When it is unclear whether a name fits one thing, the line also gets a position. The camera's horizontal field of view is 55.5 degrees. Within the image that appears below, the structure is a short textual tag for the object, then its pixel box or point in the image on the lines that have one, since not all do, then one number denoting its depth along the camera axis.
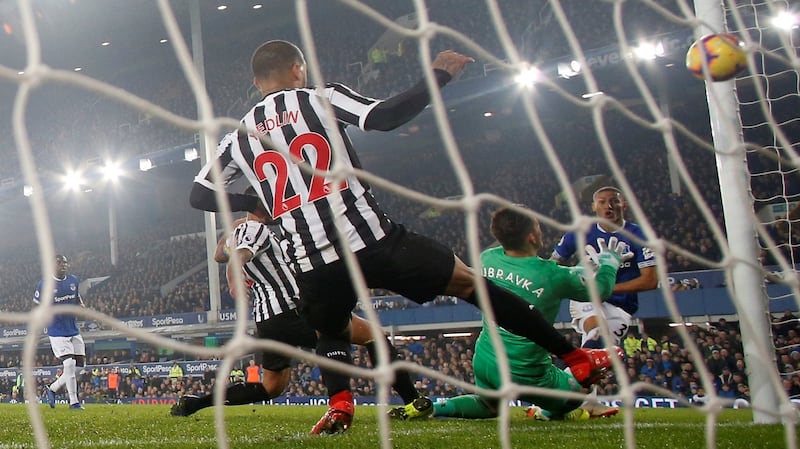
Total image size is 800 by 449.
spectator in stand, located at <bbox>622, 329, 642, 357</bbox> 12.17
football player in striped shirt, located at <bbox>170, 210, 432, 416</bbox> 4.71
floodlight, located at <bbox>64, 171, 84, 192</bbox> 23.44
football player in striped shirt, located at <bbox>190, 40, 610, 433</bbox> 2.75
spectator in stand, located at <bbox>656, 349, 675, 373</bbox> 11.27
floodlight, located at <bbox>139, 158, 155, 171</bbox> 23.27
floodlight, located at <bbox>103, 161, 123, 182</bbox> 22.62
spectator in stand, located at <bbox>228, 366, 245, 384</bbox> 17.22
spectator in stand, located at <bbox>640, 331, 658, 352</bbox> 12.32
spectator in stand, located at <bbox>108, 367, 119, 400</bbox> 19.11
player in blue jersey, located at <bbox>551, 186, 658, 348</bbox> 4.78
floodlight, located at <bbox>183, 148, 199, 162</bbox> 21.80
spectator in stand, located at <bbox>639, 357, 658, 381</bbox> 11.65
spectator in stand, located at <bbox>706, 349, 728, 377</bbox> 10.68
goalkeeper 3.46
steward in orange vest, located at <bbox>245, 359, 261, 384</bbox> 15.67
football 2.96
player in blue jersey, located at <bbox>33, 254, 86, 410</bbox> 8.12
